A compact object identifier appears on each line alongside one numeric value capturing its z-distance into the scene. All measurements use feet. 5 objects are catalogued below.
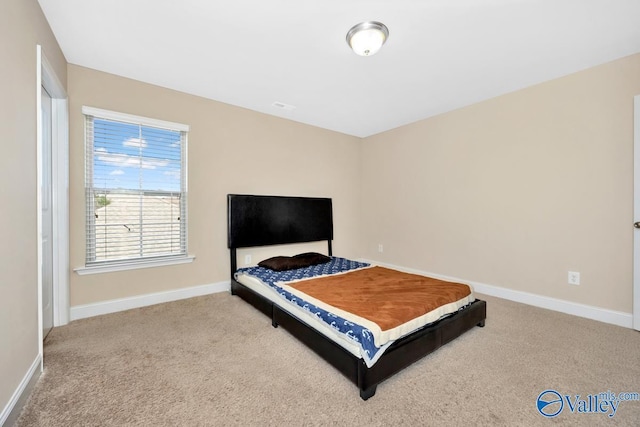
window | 8.82
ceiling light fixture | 6.61
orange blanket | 6.12
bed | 5.34
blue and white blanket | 5.16
